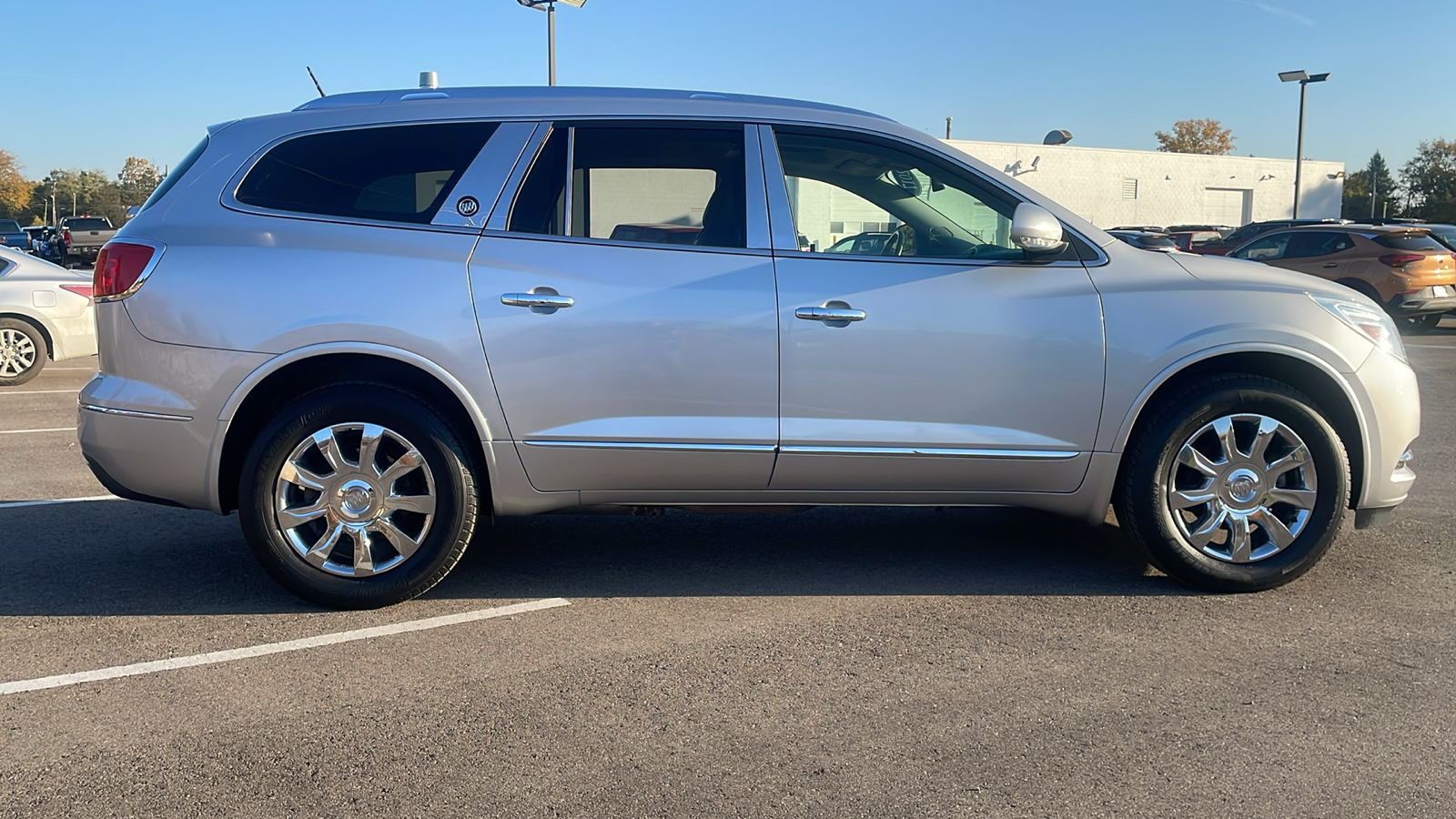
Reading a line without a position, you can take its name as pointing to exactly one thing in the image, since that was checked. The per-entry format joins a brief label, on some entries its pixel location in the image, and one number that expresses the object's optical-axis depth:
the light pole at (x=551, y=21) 19.16
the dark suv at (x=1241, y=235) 23.95
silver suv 4.16
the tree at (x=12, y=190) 113.31
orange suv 16.83
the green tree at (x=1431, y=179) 97.44
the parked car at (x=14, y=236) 44.22
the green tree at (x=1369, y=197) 108.31
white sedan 11.16
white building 50.38
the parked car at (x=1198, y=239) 26.41
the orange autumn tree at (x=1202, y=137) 93.38
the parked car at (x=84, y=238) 37.88
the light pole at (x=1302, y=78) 35.25
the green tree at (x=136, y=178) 140.51
